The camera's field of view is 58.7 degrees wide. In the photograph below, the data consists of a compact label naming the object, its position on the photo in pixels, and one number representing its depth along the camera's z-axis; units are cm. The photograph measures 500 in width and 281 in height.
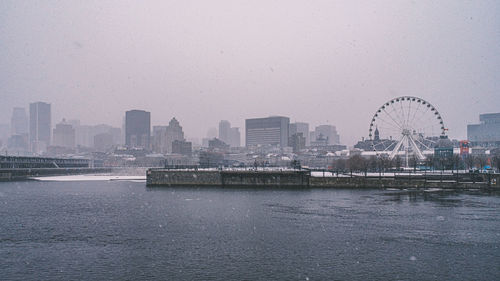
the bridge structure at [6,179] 19512
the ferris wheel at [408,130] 15562
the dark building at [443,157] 16700
